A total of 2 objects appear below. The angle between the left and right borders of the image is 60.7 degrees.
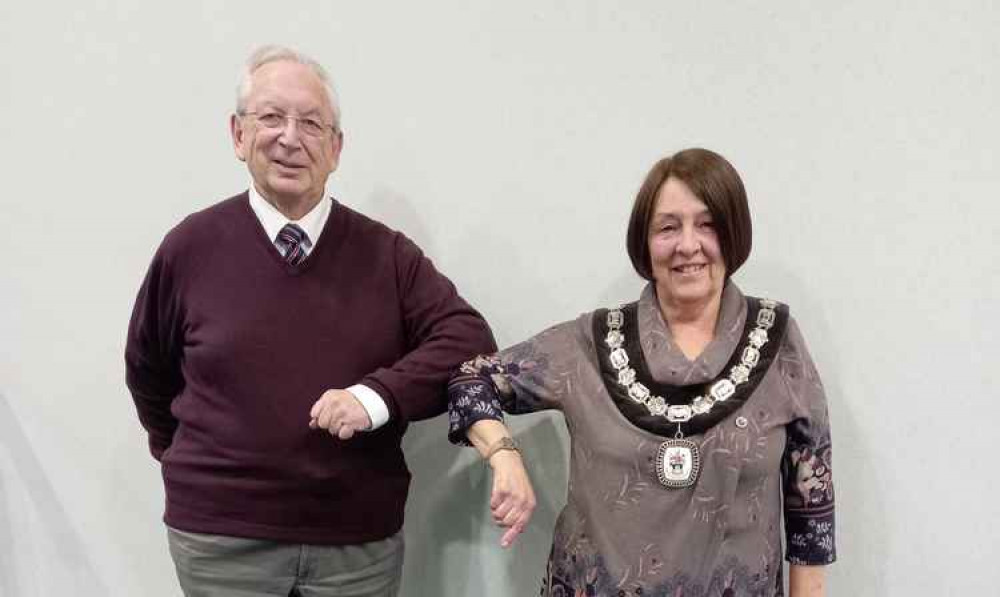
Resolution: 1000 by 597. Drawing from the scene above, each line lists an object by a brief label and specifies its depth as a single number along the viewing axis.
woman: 1.14
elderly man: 1.25
